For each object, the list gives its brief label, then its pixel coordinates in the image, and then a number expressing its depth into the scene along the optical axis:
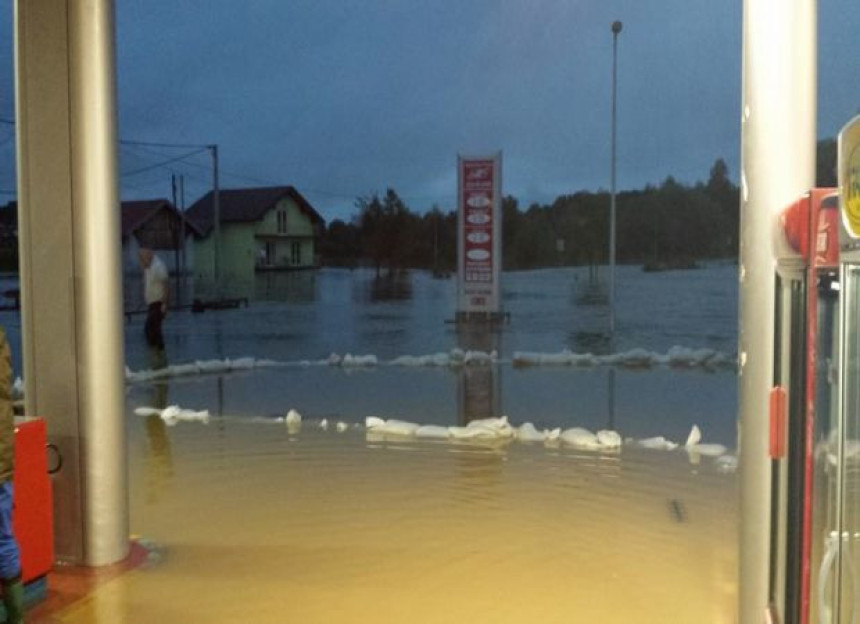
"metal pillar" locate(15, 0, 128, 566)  6.10
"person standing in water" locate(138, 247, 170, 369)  13.83
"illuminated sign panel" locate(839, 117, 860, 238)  2.75
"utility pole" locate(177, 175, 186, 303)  36.97
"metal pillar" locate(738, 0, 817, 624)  4.03
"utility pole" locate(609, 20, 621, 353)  24.02
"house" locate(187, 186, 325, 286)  40.66
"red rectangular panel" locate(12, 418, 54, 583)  5.46
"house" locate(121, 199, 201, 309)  36.78
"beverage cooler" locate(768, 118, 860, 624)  2.84
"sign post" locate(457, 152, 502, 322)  22.84
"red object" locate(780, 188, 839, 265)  3.05
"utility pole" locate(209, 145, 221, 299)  37.25
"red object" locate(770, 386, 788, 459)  3.63
